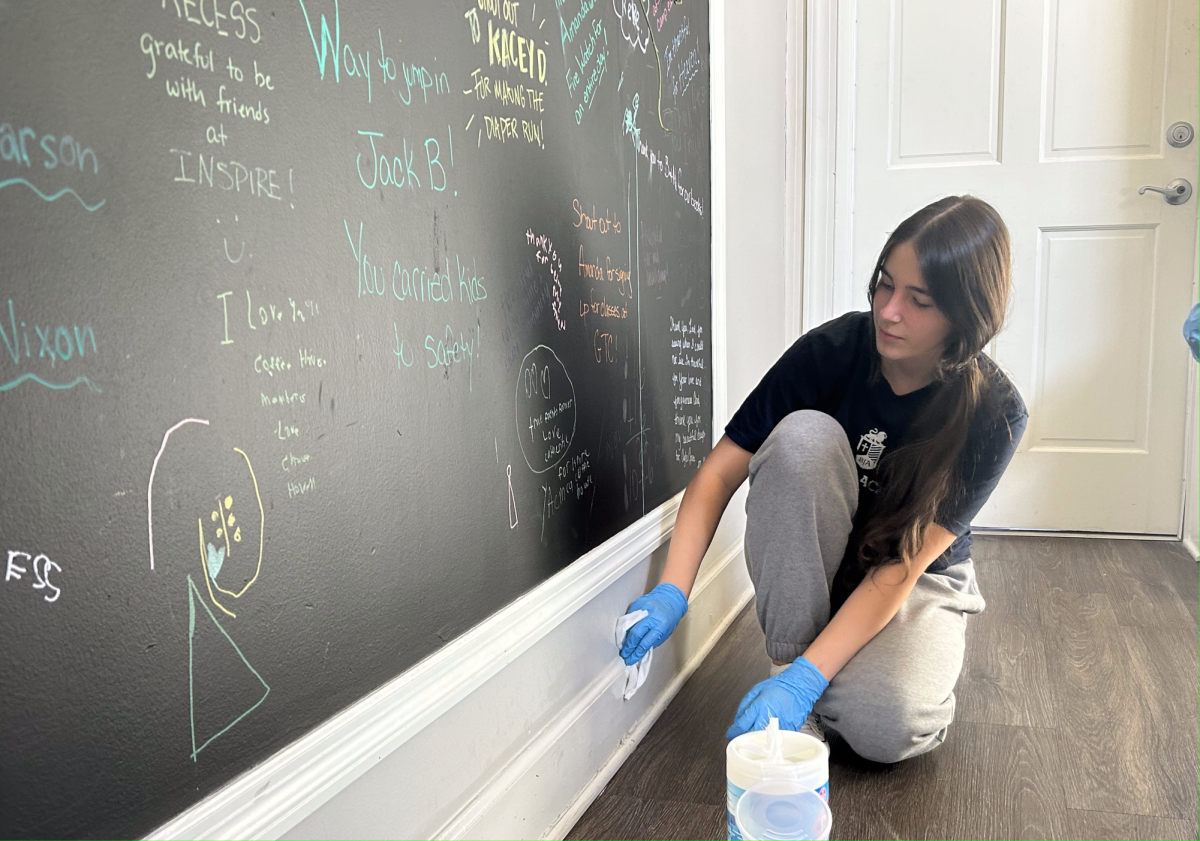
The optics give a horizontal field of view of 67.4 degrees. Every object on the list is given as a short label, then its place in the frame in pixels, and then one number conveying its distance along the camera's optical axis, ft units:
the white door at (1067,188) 8.29
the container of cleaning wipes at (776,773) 2.94
